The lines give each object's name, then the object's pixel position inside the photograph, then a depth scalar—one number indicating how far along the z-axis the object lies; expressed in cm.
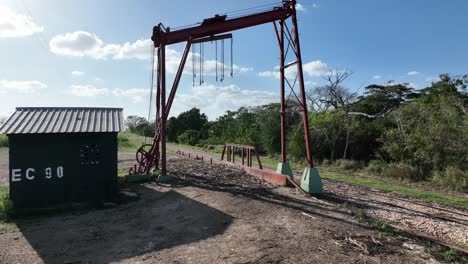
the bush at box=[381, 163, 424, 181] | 1605
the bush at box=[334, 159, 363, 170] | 1975
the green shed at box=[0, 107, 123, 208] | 885
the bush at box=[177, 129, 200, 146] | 4677
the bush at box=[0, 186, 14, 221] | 831
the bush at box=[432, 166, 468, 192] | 1334
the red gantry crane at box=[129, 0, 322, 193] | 1145
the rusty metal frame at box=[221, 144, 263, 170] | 1484
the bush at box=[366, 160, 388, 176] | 1771
